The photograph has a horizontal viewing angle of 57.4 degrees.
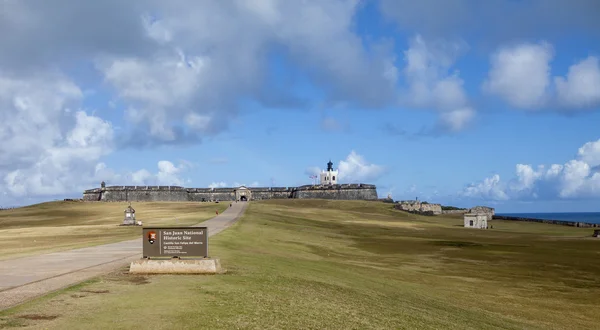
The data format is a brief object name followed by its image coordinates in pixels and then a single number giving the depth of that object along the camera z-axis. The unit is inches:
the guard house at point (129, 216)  2076.8
